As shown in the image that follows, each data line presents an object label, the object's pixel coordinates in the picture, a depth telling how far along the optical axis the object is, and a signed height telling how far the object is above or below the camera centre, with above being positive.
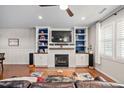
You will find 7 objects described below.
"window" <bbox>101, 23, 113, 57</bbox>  2.63 +0.19
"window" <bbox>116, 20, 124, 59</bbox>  2.19 +0.16
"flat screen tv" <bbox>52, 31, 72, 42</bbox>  3.52 +0.39
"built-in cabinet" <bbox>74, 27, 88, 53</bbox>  3.64 +0.28
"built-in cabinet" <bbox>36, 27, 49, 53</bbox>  3.55 +0.28
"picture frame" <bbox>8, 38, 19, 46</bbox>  3.62 +0.16
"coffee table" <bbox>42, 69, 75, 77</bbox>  2.86 -0.92
